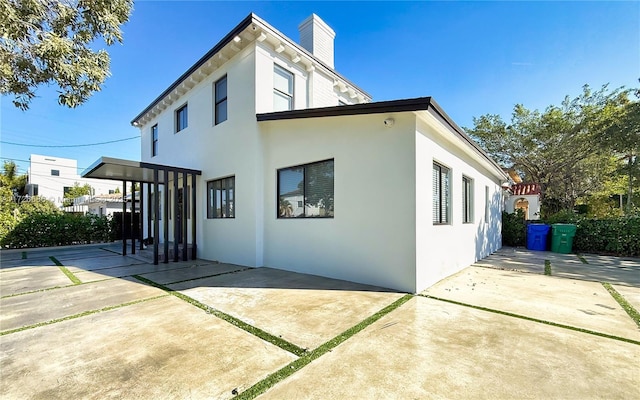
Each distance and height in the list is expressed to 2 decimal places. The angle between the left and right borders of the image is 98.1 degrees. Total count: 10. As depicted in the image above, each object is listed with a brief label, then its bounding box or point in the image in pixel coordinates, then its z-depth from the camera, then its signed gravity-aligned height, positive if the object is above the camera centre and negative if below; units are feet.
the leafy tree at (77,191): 111.78 +5.96
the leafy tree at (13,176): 91.76 +10.14
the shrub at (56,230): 38.68 -3.86
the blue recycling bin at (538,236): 34.30 -4.06
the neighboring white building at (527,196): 57.31 +1.55
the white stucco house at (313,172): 16.67 +2.71
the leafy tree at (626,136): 34.88 +8.82
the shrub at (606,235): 29.37 -3.50
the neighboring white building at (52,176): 109.91 +12.00
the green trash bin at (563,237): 32.12 -3.92
